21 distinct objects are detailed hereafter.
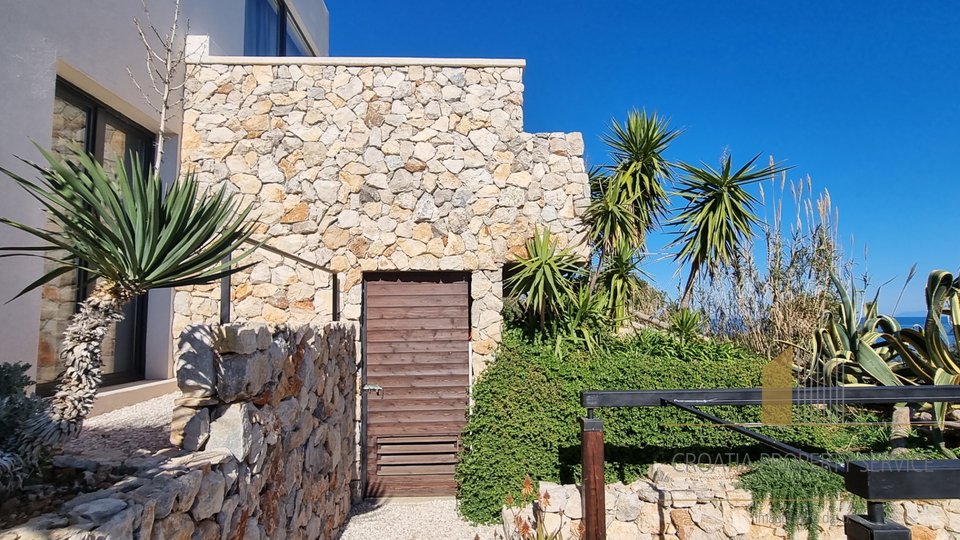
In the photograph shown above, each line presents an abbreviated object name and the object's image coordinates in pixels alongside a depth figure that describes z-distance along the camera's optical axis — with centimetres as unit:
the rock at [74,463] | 212
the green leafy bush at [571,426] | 555
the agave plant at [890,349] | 529
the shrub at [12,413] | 174
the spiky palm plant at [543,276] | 605
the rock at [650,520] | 483
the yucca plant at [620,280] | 650
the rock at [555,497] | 484
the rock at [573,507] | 483
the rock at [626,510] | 484
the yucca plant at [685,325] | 655
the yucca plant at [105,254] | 205
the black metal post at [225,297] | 308
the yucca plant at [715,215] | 679
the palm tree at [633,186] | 654
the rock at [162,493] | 201
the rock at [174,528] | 201
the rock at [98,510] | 174
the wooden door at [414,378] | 634
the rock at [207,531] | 235
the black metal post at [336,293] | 594
